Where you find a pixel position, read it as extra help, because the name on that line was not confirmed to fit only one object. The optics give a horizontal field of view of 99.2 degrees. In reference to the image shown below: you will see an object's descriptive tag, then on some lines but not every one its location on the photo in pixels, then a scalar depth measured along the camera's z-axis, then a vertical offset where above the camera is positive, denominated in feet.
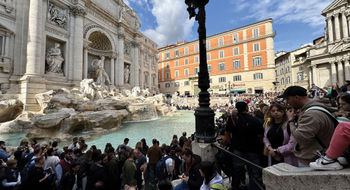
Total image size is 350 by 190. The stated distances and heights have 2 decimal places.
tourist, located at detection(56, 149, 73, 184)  10.47 -4.61
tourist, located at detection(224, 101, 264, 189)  7.49 -2.18
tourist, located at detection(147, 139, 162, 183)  11.34 -4.45
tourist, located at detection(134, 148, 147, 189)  10.92 -4.76
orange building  93.50 +27.45
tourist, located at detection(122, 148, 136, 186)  10.02 -4.77
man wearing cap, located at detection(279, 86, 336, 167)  4.30 -0.93
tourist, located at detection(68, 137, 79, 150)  16.52 -4.57
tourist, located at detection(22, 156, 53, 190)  8.58 -4.53
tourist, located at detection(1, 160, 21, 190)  9.26 -4.86
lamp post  9.14 +0.30
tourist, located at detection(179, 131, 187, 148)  16.23 -4.49
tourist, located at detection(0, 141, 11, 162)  13.08 -4.69
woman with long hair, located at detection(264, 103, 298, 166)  6.02 -1.72
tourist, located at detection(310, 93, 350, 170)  3.57 -1.30
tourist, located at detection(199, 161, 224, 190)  6.07 -3.13
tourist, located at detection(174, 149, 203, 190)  7.02 -3.73
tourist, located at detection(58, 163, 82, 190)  9.59 -5.24
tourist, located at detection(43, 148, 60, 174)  11.05 -4.45
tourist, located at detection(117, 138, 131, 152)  15.11 -4.80
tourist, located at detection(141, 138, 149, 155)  16.41 -5.12
